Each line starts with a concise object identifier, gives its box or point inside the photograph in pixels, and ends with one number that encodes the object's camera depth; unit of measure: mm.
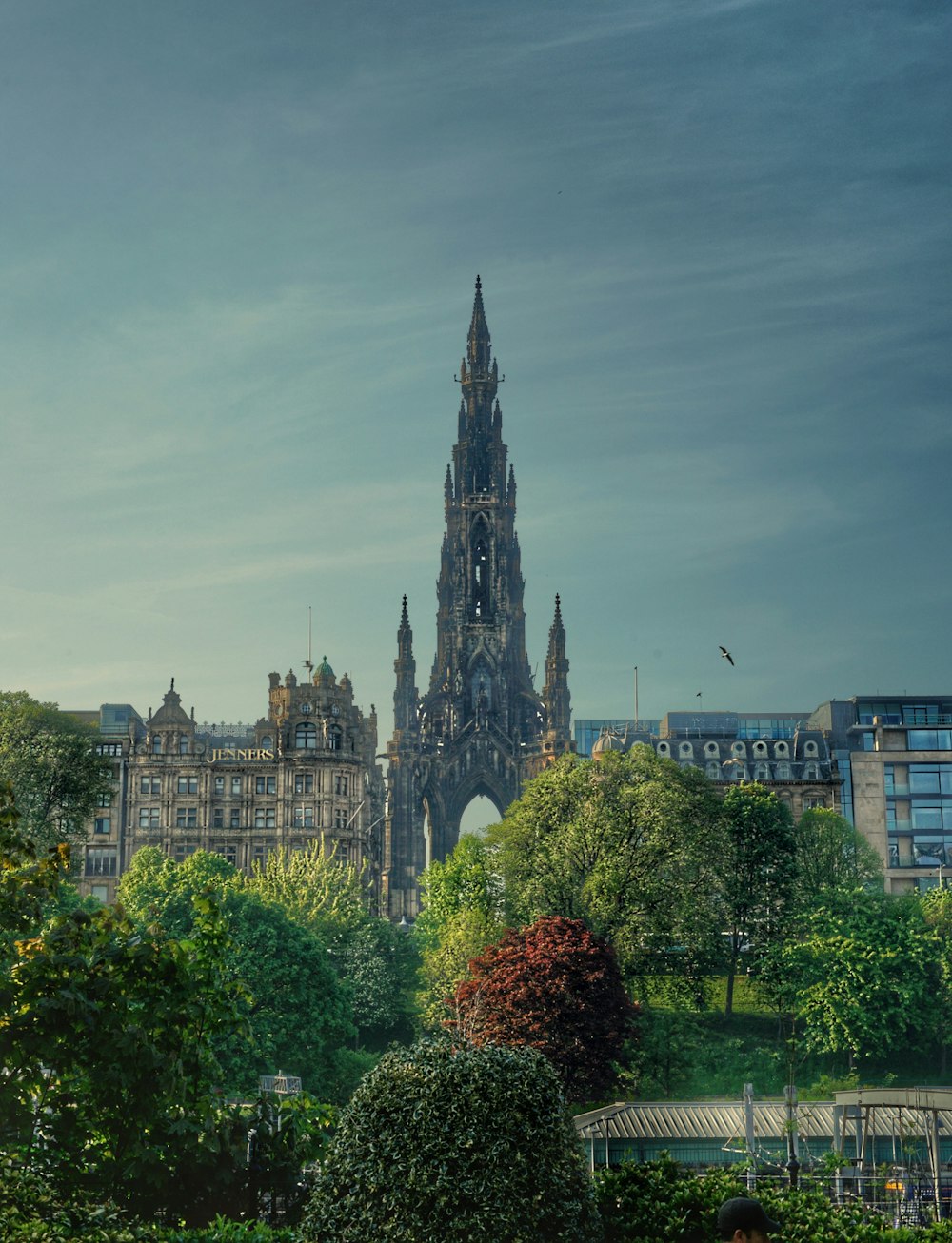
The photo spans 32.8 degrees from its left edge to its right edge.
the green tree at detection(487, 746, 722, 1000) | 86875
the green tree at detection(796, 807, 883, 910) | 105562
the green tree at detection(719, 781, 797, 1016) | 95375
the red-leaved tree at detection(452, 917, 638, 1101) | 71500
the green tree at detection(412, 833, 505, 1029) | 91000
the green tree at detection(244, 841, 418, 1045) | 101938
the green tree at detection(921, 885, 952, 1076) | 86688
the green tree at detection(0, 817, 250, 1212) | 29250
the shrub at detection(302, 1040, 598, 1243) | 24281
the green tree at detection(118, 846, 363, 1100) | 80312
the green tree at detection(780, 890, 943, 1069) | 84688
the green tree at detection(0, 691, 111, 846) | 105750
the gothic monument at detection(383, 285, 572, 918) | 182250
